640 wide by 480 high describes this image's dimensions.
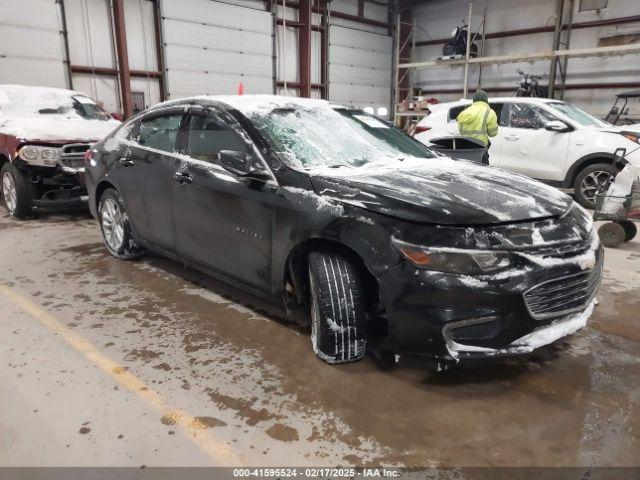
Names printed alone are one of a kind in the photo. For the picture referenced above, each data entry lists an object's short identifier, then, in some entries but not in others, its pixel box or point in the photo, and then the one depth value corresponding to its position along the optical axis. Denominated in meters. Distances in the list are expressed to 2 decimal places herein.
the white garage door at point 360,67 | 16.06
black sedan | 2.19
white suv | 6.85
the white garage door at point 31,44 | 9.70
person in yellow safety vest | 6.60
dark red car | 5.67
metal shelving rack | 11.61
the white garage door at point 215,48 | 12.14
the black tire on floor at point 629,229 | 5.15
